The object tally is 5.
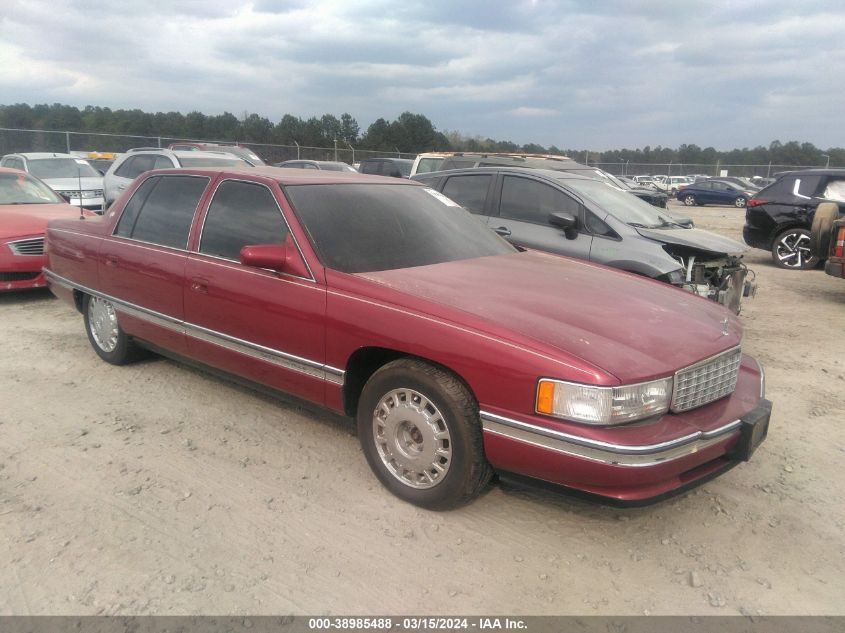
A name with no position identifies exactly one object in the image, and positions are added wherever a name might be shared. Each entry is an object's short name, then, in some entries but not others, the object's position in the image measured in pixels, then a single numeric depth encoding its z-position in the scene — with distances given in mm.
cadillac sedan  2717
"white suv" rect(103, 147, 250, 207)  11391
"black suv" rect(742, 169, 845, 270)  11001
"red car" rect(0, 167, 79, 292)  7121
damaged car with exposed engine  6160
